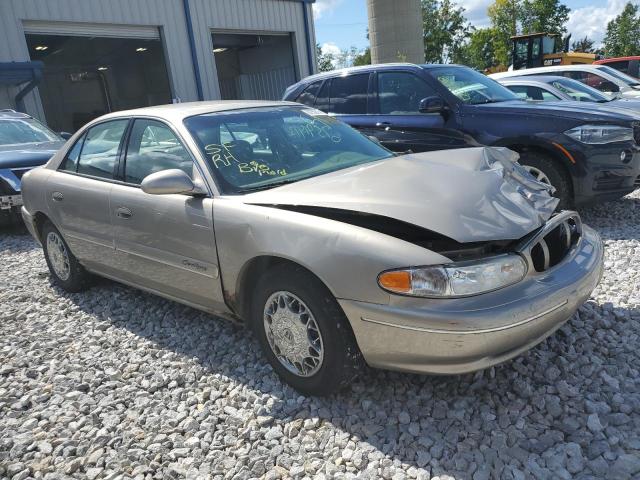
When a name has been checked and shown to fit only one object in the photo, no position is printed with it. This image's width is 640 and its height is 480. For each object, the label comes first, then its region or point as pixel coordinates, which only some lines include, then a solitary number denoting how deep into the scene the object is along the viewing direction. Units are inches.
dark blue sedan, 277.9
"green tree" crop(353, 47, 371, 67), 2396.3
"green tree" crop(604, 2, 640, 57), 1686.8
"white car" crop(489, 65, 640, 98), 414.0
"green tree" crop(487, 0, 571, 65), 1909.4
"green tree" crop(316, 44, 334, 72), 2322.5
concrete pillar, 1058.1
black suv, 198.5
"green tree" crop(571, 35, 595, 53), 2315.5
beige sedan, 91.9
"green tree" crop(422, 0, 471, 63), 1955.0
